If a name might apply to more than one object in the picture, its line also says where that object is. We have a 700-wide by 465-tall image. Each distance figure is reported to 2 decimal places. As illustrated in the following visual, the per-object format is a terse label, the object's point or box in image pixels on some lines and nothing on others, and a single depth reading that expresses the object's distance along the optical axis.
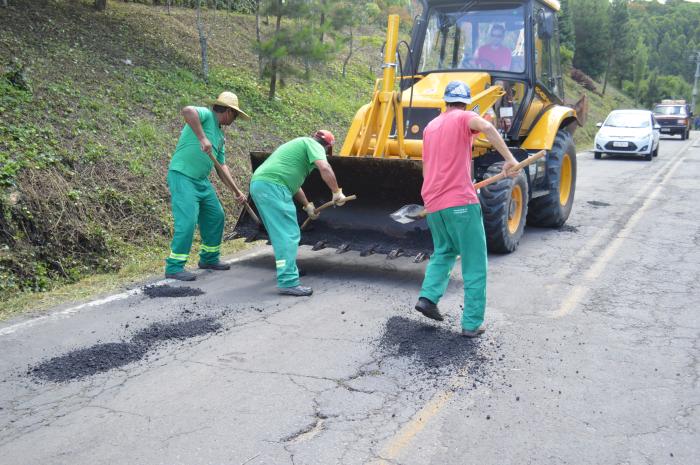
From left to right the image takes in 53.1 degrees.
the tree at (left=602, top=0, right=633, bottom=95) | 50.56
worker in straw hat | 6.96
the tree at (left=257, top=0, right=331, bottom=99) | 13.50
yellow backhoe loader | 7.33
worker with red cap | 6.51
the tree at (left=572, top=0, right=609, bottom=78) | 48.53
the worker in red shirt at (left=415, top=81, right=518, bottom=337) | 5.22
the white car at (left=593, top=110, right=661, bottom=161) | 20.86
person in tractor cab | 8.91
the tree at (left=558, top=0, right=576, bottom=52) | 41.25
